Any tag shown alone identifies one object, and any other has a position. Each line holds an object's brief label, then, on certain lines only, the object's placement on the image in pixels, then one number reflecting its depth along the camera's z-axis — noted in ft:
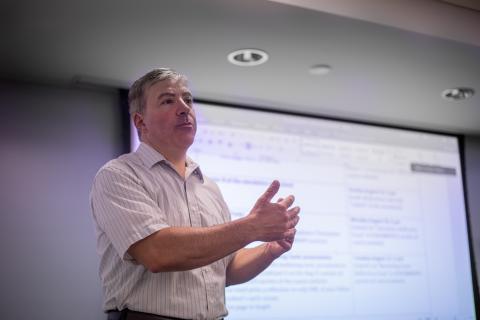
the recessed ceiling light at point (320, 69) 9.52
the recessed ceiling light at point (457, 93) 10.89
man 4.68
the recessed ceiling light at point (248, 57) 8.95
